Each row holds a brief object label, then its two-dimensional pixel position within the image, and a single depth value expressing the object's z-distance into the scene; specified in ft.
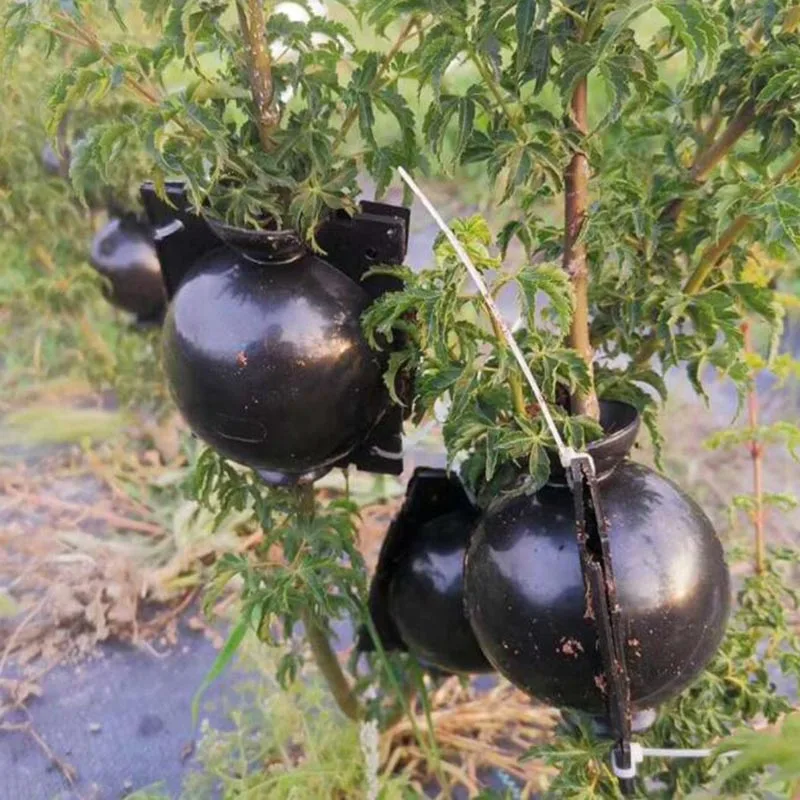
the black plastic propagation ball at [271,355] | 0.94
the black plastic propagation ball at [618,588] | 0.89
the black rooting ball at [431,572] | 1.15
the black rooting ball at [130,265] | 1.93
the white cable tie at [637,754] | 0.90
